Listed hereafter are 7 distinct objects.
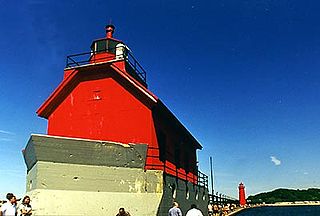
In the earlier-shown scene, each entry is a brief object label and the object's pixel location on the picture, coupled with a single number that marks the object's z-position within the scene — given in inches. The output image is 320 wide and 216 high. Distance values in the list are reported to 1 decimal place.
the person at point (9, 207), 402.6
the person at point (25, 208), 469.6
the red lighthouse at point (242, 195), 2837.1
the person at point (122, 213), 430.7
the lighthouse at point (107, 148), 523.8
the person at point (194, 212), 479.1
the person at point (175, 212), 519.5
